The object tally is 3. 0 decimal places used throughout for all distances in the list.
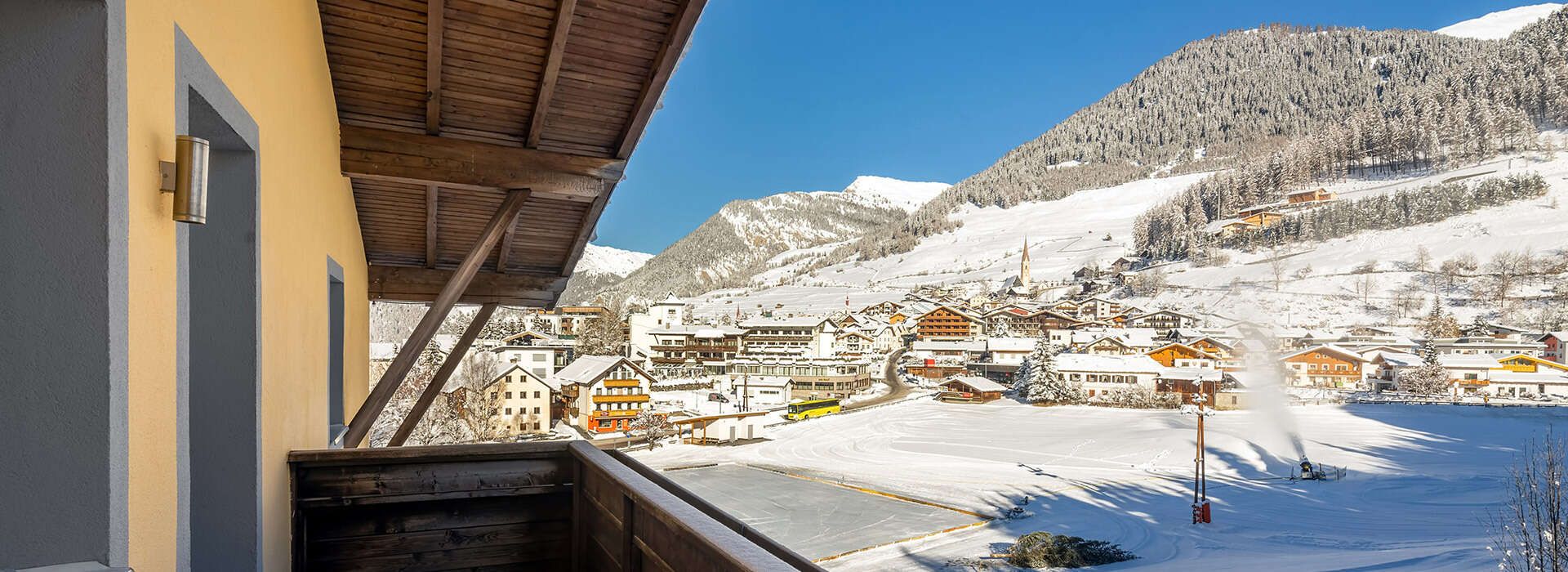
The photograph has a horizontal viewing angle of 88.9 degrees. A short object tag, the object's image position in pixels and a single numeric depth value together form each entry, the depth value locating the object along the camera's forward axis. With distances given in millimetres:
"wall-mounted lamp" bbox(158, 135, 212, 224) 1482
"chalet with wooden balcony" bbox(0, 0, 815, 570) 1174
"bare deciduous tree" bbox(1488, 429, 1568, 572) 12516
